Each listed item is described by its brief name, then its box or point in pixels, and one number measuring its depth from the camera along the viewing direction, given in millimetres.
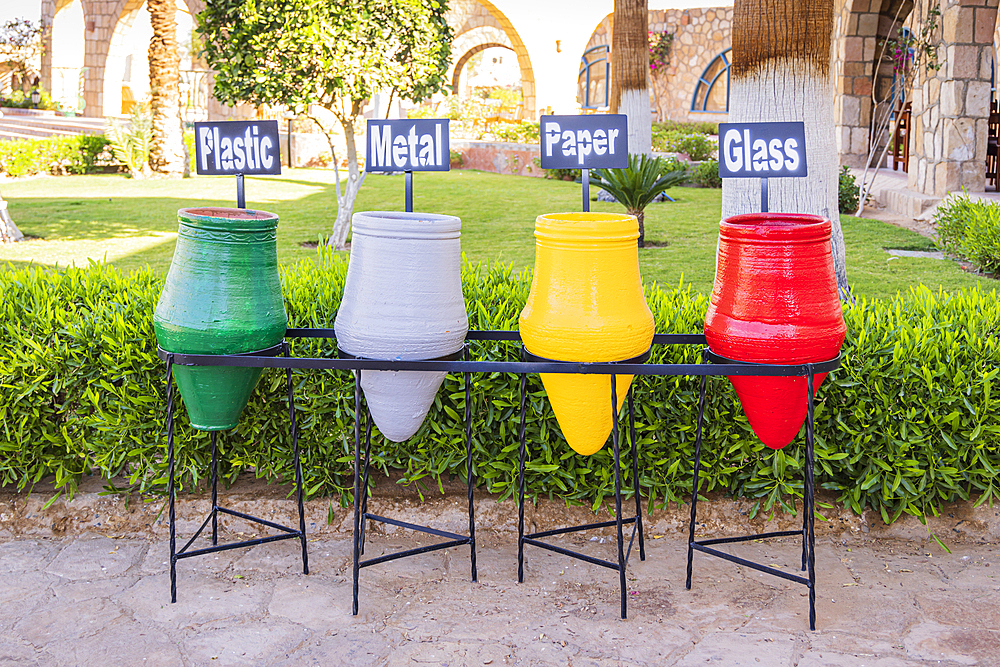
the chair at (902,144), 13086
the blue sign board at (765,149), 2305
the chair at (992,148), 10531
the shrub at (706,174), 13641
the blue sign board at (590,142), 2328
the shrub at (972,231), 6430
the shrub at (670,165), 12146
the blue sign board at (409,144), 2352
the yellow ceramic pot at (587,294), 2127
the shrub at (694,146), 15703
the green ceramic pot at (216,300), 2273
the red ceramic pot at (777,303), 2109
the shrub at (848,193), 10523
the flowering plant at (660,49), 23734
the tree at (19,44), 33656
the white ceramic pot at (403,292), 2213
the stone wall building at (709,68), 9133
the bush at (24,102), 29562
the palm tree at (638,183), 7852
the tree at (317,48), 6434
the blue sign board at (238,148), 2502
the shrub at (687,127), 19906
